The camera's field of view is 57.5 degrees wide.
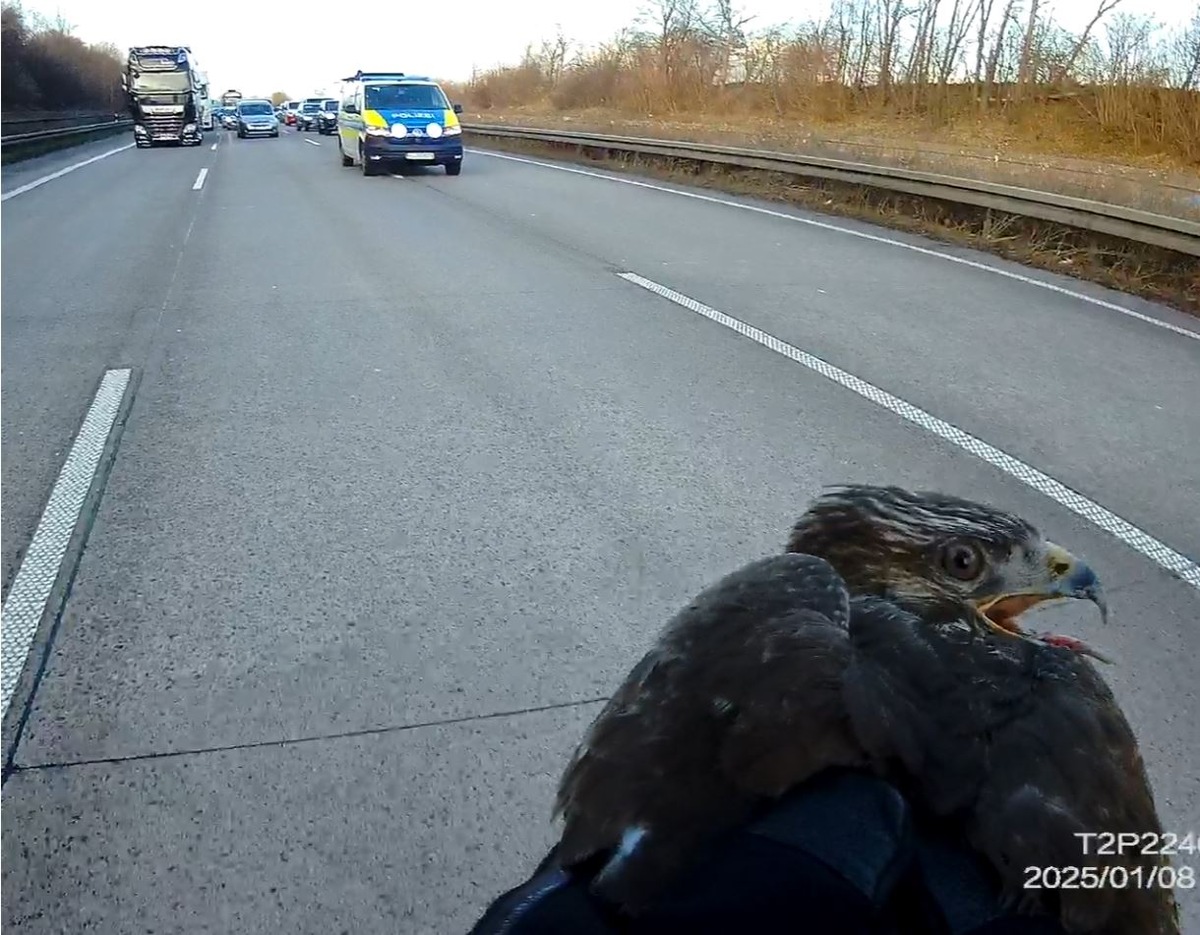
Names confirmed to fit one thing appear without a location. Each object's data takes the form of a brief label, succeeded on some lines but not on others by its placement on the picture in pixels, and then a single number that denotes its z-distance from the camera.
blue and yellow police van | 22.88
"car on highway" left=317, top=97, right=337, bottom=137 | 58.34
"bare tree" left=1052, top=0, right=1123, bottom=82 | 26.00
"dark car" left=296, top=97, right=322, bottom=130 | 70.61
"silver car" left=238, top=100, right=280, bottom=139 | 50.28
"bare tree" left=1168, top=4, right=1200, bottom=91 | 20.69
